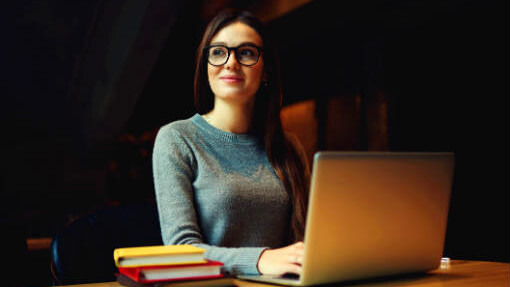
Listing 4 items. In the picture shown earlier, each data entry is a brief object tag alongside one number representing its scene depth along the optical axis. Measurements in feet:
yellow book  3.10
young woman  4.89
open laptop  2.99
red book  3.10
